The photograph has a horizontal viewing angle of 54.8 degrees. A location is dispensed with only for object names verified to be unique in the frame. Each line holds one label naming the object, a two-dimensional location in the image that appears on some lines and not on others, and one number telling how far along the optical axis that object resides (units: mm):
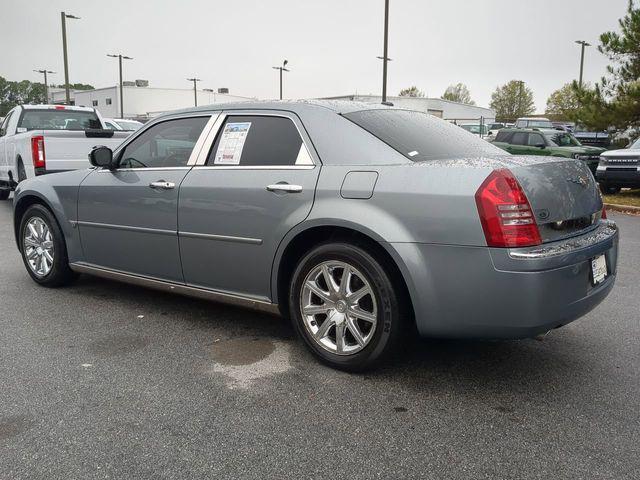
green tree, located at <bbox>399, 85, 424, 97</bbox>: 119112
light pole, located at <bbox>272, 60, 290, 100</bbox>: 50850
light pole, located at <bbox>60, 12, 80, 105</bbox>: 30094
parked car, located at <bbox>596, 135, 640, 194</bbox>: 13742
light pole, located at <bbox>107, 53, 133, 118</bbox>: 46969
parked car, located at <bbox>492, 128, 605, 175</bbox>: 18016
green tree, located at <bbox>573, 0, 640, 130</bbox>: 16422
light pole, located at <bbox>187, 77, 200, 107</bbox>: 66450
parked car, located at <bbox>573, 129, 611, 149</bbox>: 27338
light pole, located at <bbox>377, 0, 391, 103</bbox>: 23469
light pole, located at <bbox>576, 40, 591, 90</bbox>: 42844
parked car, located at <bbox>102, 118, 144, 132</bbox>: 17531
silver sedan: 3076
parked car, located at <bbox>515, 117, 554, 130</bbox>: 35406
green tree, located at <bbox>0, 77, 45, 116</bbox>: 135750
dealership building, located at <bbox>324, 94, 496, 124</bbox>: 65950
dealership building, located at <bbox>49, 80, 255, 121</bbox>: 69312
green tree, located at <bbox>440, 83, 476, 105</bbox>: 111062
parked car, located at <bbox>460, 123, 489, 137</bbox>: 39247
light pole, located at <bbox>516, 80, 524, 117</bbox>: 86462
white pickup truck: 9422
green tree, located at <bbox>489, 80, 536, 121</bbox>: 87250
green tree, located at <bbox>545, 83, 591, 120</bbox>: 82606
